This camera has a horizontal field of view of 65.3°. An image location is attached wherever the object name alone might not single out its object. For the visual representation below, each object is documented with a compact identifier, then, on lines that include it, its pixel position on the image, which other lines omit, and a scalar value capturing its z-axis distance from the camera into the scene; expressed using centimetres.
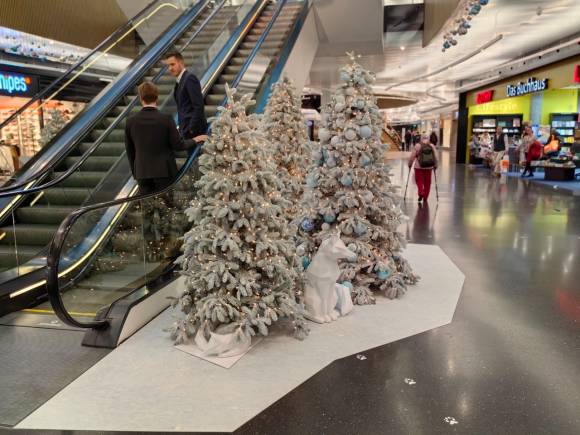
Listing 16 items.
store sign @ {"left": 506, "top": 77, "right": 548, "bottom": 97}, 1485
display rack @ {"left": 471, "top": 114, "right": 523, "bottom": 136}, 1934
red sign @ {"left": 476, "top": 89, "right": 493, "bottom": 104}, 1906
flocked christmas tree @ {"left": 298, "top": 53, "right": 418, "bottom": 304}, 411
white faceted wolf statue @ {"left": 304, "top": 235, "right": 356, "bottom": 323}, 354
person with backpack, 920
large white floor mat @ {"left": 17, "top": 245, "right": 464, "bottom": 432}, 236
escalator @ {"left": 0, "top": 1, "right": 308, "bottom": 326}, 334
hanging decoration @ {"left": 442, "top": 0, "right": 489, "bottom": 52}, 767
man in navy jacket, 452
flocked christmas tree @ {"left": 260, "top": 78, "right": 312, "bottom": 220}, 588
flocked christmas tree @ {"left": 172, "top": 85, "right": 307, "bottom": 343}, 312
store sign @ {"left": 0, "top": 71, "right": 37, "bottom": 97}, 944
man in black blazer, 392
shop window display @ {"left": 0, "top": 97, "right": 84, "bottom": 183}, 633
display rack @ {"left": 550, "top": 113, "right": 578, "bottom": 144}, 1669
